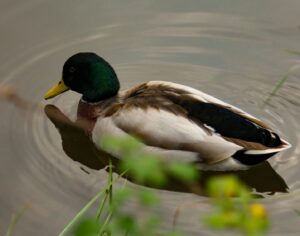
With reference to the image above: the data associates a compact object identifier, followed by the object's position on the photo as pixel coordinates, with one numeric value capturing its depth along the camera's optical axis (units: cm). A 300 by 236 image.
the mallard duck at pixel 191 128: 948
